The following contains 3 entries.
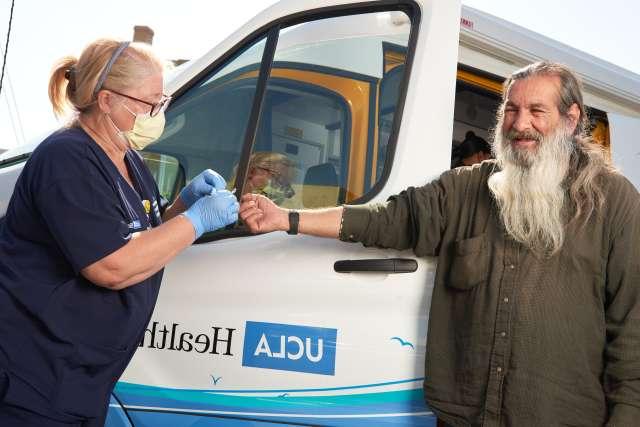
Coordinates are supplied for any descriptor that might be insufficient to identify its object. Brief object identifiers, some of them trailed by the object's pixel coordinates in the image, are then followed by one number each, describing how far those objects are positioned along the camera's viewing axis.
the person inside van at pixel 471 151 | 3.95
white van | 2.20
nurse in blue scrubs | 1.78
